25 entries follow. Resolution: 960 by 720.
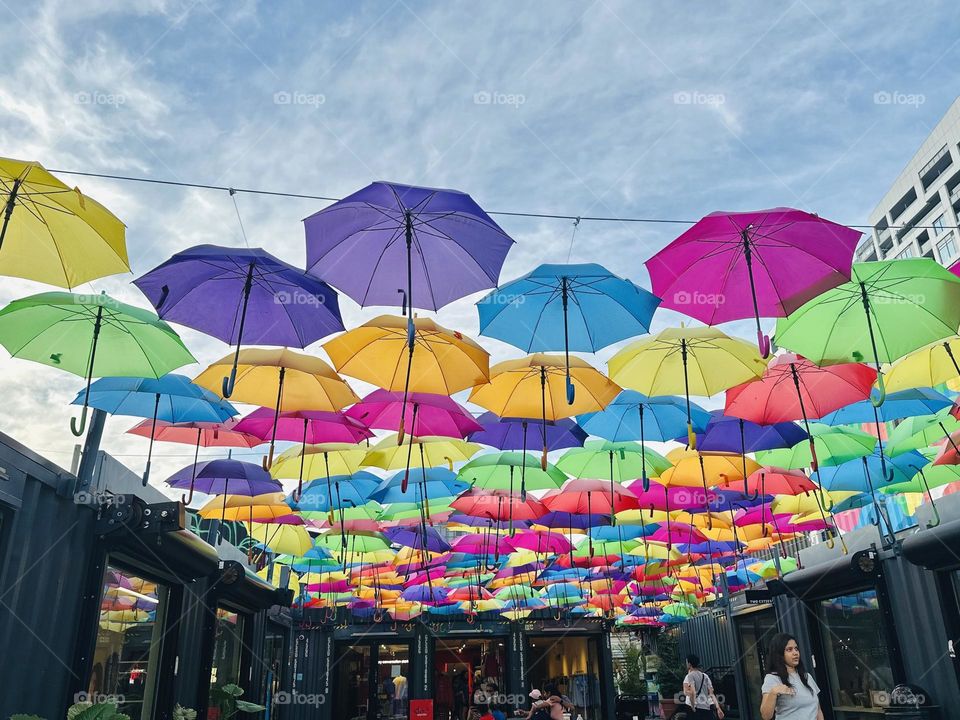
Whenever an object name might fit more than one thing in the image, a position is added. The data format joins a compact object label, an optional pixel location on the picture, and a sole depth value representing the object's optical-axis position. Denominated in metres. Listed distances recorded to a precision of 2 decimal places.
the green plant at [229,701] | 10.88
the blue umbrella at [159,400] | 6.48
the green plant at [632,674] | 24.86
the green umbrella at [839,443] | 8.15
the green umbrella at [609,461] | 8.78
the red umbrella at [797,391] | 6.73
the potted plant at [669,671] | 23.56
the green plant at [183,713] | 8.21
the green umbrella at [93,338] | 5.38
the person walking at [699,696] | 11.09
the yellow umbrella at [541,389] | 6.77
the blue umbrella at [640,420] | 7.77
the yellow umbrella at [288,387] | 6.33
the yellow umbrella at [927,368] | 6.37
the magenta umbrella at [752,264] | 4.83
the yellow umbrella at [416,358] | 6.17
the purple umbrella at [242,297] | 5.09
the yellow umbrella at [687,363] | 6.39
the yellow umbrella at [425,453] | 8.35
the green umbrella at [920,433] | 8.20
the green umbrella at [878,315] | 5.21
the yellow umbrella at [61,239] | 4.35
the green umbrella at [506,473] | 8.95
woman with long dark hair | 4.47
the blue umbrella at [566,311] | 5.77
